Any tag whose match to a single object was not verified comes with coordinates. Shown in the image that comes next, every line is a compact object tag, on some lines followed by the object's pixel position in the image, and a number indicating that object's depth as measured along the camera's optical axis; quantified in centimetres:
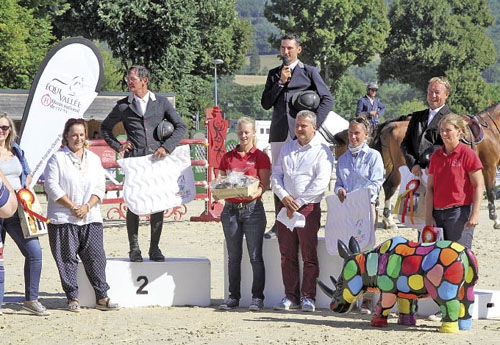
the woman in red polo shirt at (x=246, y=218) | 1348
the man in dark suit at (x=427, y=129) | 1299
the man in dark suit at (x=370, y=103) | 2883
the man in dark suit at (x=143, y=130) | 1412
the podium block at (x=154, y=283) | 1387
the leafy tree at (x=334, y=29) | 9611
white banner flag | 1869
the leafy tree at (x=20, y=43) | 5077
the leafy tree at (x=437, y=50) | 10627
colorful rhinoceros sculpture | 1137
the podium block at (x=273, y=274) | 1355
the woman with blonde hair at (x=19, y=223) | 1306
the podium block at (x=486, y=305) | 1279
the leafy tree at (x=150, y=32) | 5880
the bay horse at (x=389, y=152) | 2330
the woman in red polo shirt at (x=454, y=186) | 1204
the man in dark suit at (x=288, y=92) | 1392
